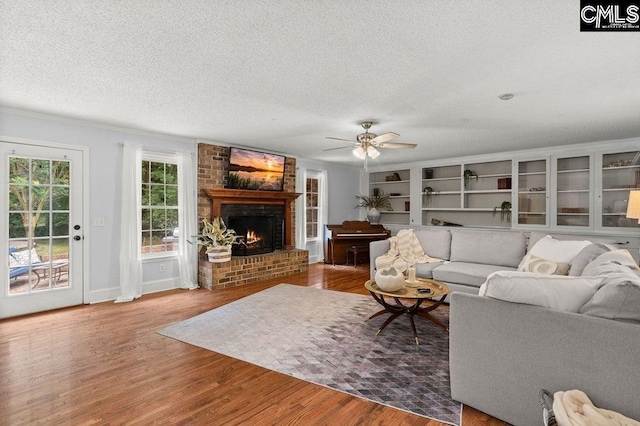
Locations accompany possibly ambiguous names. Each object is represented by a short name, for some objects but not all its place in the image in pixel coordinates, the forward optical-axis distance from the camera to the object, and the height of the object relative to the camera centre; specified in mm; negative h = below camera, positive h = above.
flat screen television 5525 +748
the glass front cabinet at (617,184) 5090 +458
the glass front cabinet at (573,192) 5496 +360
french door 3658 -199
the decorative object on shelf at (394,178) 8055 +870
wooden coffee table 2959 -748
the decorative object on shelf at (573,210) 5531 +55
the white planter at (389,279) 3020 -620
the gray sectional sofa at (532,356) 1482 -733
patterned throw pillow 3299 -549
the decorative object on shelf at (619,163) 5125 +793
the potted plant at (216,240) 4996 -437
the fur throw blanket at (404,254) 4641 -609
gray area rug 2178 -1170
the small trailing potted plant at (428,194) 7438 +434
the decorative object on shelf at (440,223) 7297 -227
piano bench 6921 -818
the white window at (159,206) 4762 +92
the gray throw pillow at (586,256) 2934 -389
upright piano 7020 -524
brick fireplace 5090 -11
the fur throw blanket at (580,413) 1348 -855
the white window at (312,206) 7324 +148
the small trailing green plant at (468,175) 6867 +796
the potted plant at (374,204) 7809 +227
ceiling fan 4098 +867
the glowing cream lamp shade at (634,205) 3323 +85
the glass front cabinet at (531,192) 5941 +382
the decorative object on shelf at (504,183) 6402 +592
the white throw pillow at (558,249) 3375 -390
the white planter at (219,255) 4973 -651
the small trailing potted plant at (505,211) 6447 +41
